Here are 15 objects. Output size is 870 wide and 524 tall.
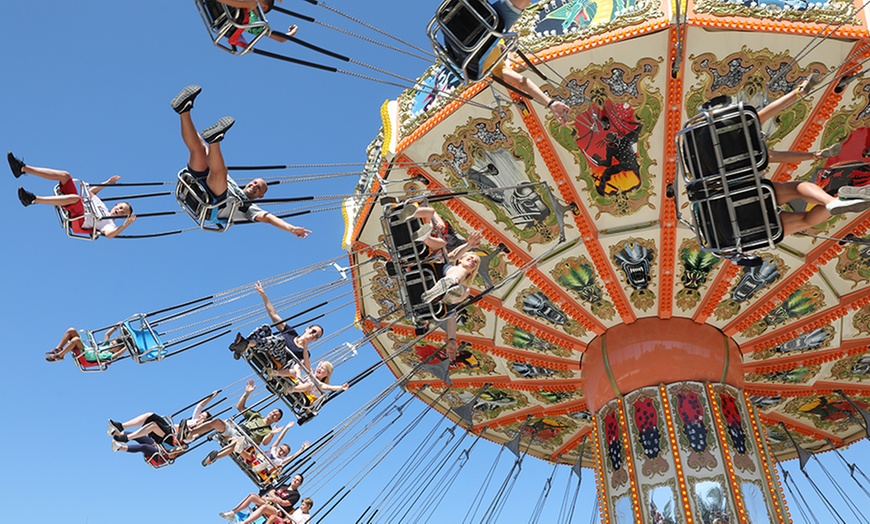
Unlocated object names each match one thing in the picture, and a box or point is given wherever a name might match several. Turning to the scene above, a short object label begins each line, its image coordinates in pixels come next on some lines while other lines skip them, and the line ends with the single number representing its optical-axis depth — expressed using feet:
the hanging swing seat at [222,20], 21.77
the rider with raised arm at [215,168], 23.79
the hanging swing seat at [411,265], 26.50
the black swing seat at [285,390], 30.45
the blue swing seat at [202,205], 25.63
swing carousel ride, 28.35
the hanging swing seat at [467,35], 21.54
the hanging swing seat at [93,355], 30.94
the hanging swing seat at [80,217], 27.91
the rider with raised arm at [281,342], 30.30
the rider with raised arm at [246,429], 34.17
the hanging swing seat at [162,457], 33.22
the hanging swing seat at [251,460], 34.91
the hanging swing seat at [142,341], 31.45
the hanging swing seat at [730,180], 20.45
